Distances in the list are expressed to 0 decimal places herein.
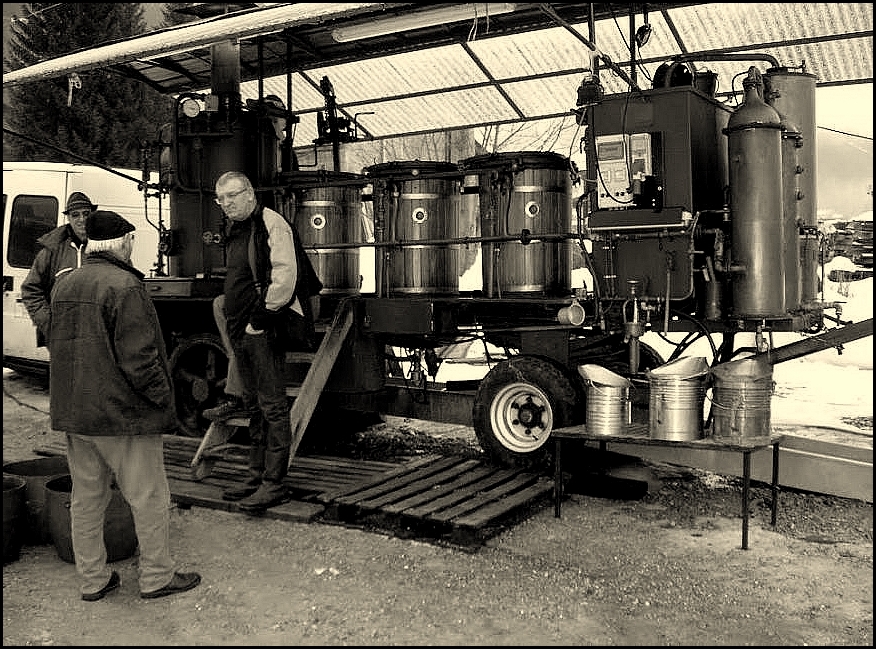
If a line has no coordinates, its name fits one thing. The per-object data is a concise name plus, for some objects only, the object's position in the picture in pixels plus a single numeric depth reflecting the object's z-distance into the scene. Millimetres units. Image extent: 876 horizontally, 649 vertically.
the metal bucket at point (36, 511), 5426
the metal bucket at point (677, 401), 5633
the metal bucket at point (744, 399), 5586
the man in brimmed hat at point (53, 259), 7711
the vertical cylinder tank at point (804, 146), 6859
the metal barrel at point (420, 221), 7523
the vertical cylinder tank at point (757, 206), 6078
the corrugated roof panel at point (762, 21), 7664
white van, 11781
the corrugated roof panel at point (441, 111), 10109
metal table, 5383
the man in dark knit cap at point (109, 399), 4438
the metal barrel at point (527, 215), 7129
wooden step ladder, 6902
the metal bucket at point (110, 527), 5121
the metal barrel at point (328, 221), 7953
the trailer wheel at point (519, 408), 6766
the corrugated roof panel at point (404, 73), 9459
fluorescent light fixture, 6548
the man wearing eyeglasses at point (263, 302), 6129
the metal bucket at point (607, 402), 5953
